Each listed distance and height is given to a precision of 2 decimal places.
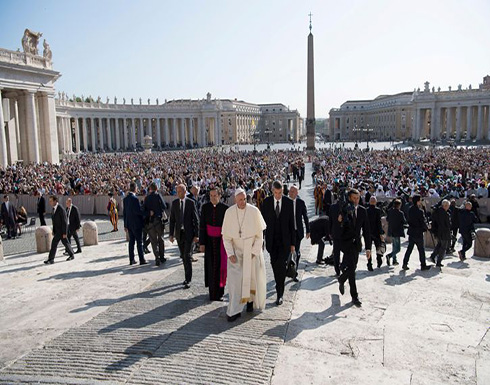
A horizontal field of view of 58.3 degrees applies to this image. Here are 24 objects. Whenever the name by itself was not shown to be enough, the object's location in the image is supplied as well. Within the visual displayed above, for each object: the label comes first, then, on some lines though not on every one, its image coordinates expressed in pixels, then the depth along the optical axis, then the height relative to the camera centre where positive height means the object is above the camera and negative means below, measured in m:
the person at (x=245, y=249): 5.59 -1.27
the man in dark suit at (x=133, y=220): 8.67 -1.35
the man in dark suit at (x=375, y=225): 8.42 -1.50
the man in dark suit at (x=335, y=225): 6.51 -1.16
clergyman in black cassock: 6.16 -1.33
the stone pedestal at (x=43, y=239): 11.02 -2.13
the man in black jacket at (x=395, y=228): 9.15 -1.71
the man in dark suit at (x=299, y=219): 6.87 -1.11
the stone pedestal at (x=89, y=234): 11.94 -2.20
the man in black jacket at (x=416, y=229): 8.50 -1.63
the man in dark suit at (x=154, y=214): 8.55 -1.20
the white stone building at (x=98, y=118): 36.41 +5.44
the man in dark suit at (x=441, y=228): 8.84 -1.71
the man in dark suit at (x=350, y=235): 6.31 -1.27
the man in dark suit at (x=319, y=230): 8.86 -1.66
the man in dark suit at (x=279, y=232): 6.09 -1.16
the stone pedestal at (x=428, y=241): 11.62 -2.52
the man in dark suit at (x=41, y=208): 15.49 -1.90
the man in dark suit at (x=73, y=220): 10.48 -1.59
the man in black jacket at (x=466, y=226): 10.05 -1.88
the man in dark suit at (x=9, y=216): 14.22 -2.01
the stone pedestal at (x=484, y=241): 10.38 -2.28
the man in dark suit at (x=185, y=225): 7.03 -1.23
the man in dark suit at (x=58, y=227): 9.41 -1.58
